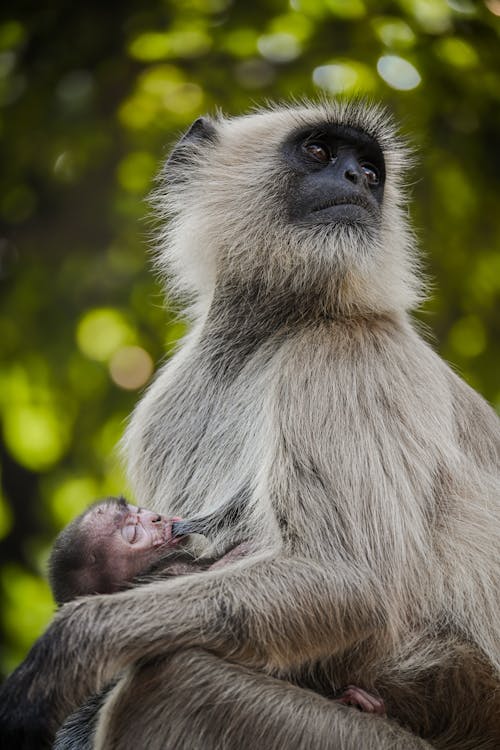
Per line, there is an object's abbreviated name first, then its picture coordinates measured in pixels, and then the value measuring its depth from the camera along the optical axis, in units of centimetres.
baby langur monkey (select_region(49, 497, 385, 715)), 888
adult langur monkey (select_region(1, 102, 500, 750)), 780
